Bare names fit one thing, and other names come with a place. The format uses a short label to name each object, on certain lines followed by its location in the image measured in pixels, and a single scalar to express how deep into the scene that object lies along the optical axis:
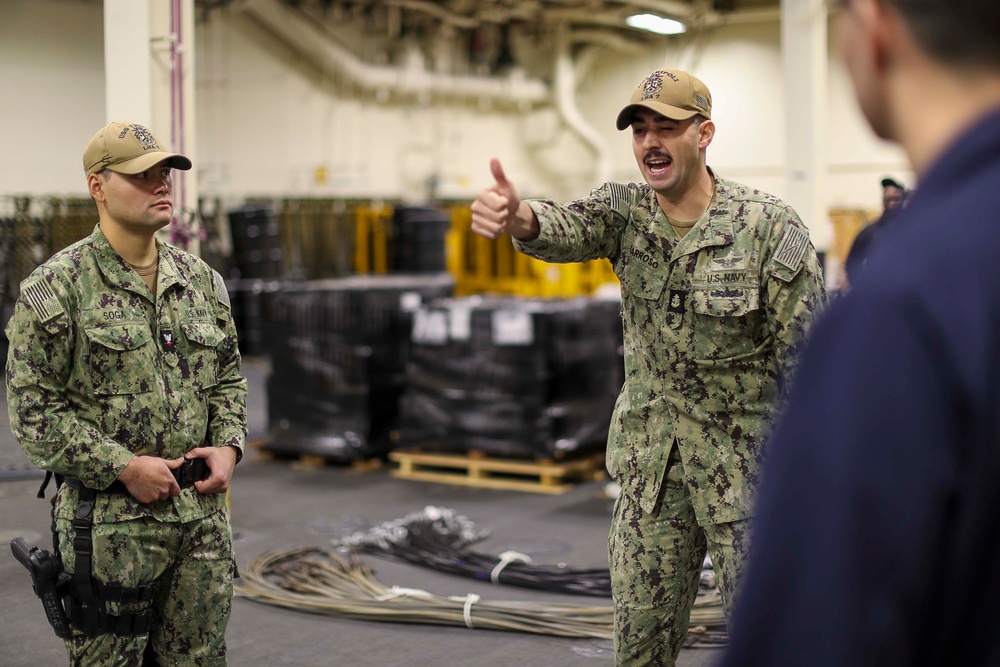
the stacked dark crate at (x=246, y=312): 15.41
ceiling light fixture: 15.25
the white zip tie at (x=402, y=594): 5.89
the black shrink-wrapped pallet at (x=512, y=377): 8.64
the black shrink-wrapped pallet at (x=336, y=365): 9.39
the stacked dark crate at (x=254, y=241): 15.45
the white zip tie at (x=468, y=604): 5.50
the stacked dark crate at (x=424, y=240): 16.58
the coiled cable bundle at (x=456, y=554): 6.09
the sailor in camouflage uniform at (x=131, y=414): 3.21
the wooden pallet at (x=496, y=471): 8.59
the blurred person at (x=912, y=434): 0.88
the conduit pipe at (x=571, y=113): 21.58
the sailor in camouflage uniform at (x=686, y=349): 3.37
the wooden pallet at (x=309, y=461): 9.44
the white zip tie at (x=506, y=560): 6.25
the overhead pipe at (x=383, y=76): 17.45
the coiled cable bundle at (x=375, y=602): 5.46
